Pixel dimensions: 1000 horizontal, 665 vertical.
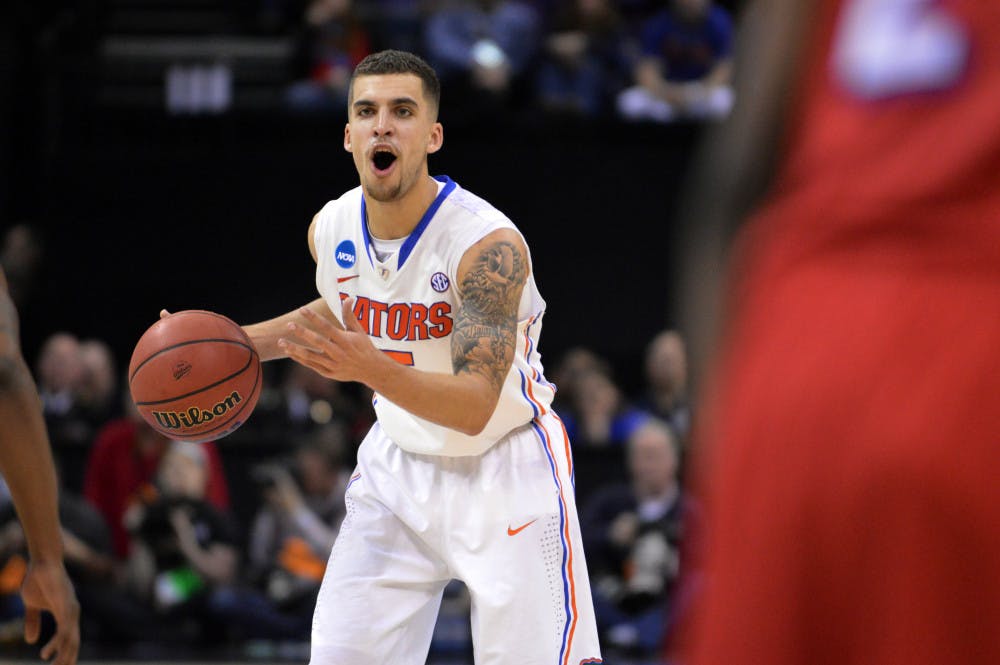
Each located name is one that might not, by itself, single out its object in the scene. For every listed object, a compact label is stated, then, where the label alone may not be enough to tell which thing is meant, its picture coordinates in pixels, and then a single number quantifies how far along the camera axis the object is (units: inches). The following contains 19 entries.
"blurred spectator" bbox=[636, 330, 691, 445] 774.5
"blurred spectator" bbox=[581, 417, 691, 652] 669.9
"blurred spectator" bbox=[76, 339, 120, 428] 797.2
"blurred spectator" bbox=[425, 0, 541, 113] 902.4
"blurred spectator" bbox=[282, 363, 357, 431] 796.0
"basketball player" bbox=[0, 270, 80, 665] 294.4
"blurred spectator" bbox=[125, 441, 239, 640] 690.8
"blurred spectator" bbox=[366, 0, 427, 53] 952.3
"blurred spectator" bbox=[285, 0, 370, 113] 923.4
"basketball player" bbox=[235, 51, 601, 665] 355.6
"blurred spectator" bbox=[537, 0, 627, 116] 914.1
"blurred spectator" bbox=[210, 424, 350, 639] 692.1
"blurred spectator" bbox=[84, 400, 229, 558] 724.7
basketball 356.2
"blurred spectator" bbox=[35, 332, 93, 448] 790.5
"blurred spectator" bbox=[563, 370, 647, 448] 776.3
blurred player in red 122.7
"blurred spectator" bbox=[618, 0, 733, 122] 904.9
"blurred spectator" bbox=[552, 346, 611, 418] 797.9
